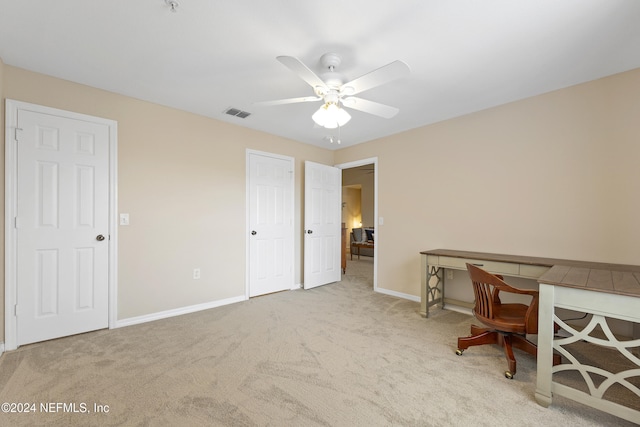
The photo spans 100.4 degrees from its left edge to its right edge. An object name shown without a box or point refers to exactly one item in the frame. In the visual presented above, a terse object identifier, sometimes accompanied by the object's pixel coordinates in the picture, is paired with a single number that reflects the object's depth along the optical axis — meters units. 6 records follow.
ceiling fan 1.82
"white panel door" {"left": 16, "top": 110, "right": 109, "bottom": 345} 2.38
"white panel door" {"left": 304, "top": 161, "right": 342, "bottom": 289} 4.41
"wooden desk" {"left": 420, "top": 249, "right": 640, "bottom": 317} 2.39
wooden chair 1.93
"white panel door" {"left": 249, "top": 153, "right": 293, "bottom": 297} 3.91
